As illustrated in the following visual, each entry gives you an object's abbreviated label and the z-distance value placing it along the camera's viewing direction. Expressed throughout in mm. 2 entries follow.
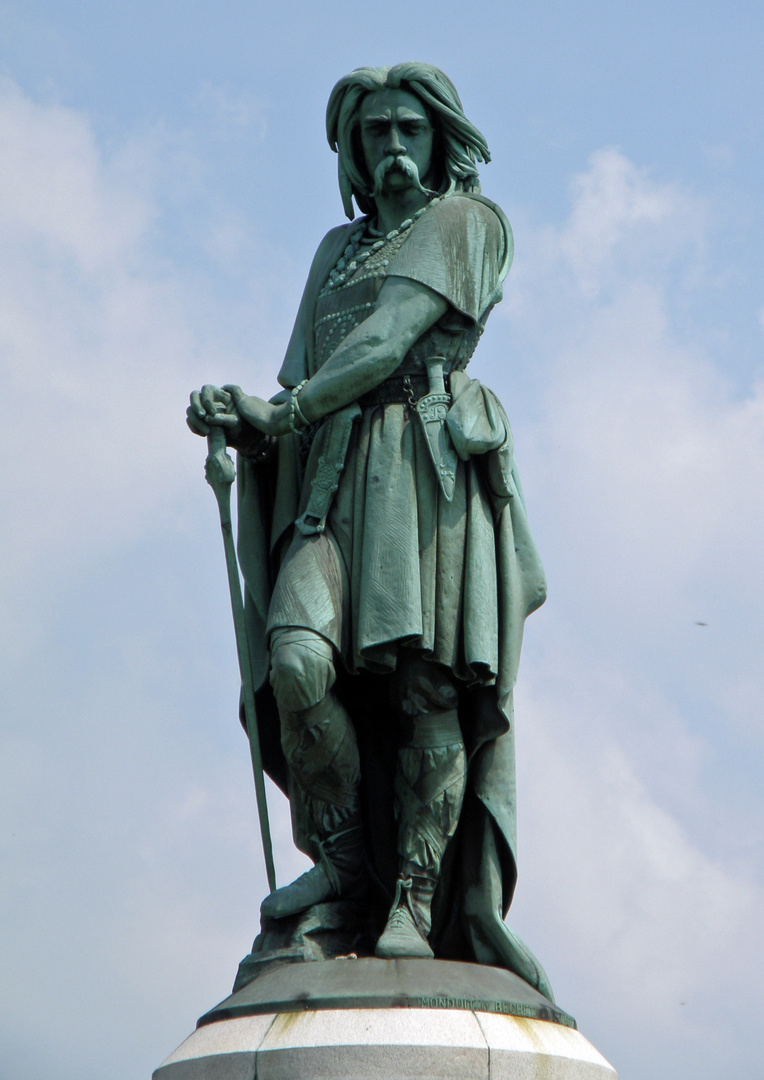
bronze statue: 15055
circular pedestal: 12828
